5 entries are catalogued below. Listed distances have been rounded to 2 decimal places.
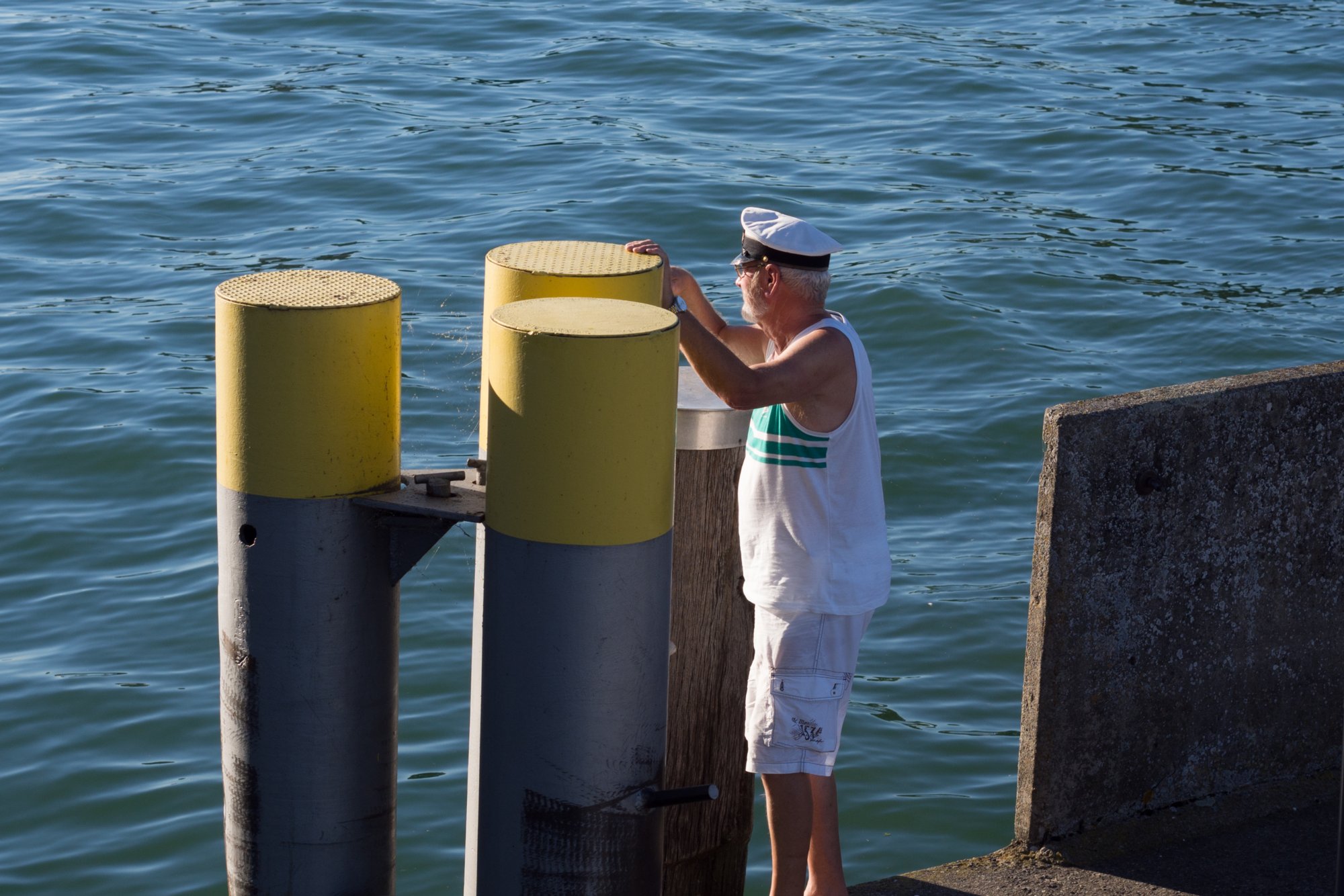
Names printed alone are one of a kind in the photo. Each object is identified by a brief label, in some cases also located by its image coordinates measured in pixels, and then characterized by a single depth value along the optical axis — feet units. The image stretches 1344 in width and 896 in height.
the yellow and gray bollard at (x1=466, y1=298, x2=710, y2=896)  21.44
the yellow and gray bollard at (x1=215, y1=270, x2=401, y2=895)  22.35
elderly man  26.07
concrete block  27.68
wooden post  26.68
